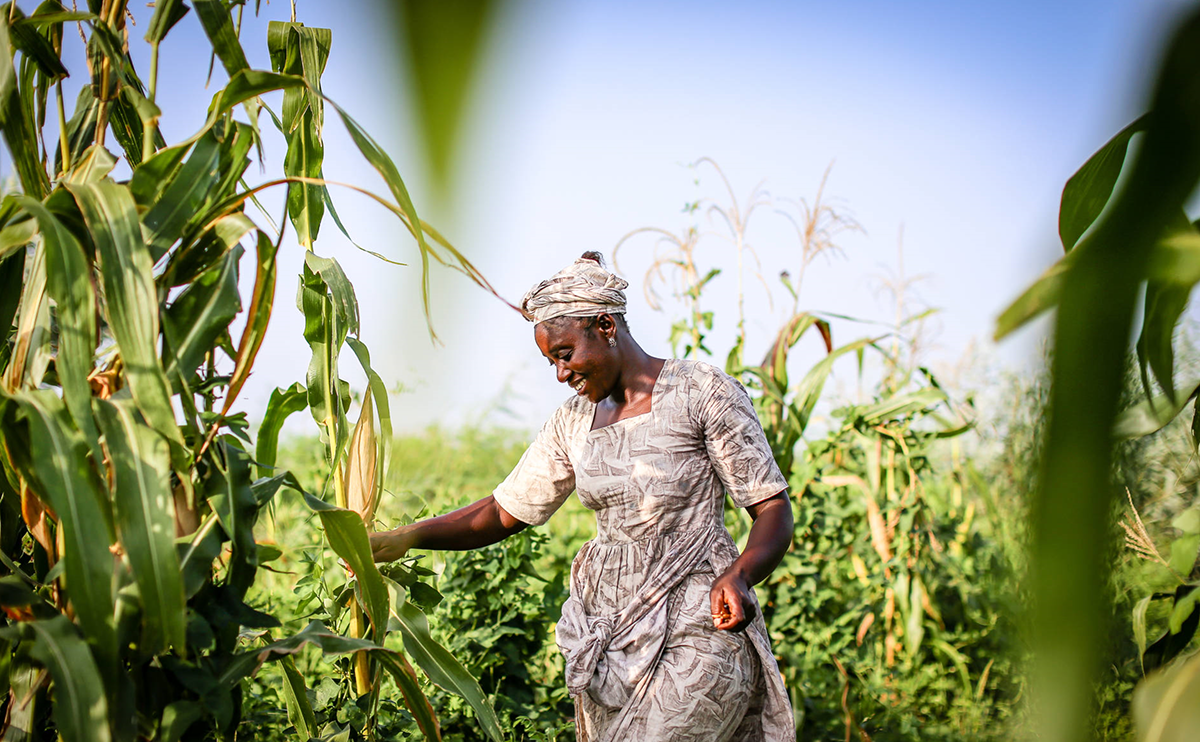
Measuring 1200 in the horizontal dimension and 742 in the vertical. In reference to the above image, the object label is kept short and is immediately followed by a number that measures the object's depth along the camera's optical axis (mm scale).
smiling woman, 1912
